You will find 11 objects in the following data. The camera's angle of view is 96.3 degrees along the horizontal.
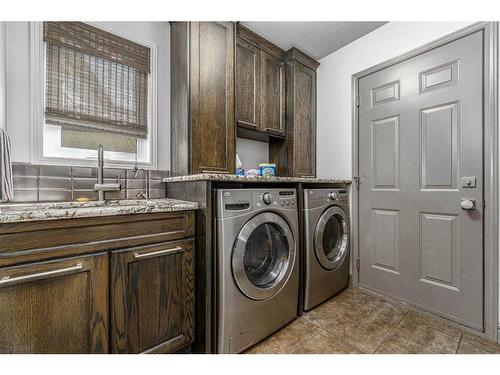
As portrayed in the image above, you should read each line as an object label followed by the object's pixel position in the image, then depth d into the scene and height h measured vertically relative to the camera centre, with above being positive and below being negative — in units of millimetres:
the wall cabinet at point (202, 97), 1636 +686
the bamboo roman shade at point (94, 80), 1425 +748
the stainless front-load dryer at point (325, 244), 1743 -497
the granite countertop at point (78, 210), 823 -103
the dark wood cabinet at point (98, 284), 842 -429
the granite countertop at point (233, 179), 1260 +52
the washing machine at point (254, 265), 1229 -494
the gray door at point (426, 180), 1516 +50
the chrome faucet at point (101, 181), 1429 +35
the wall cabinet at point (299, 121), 2369 +712
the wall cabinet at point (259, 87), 2033 +972
